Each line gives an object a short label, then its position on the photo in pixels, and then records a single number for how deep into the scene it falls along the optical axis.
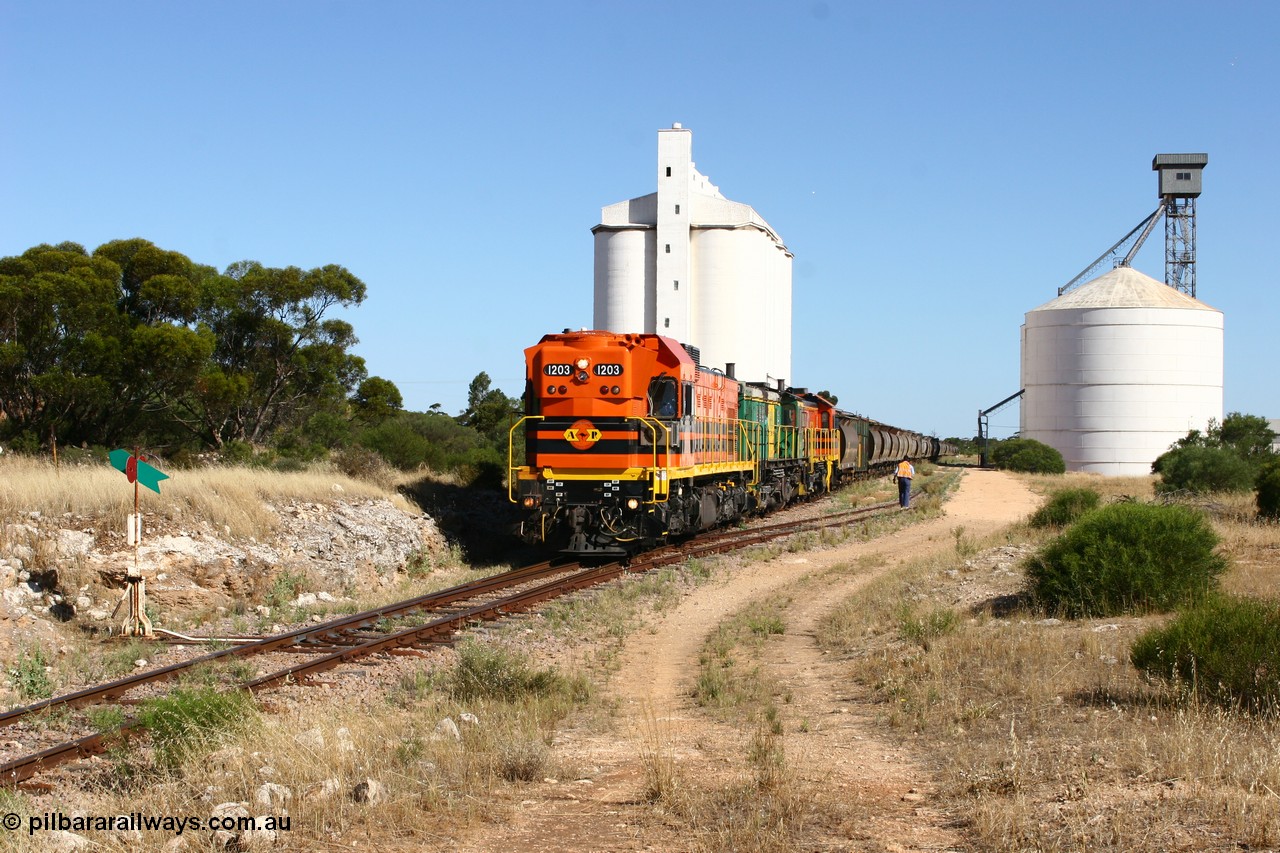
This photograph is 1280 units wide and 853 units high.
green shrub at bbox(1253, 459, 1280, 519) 26.78
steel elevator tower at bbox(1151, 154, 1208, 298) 92.00
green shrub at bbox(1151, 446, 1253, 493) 40.50
